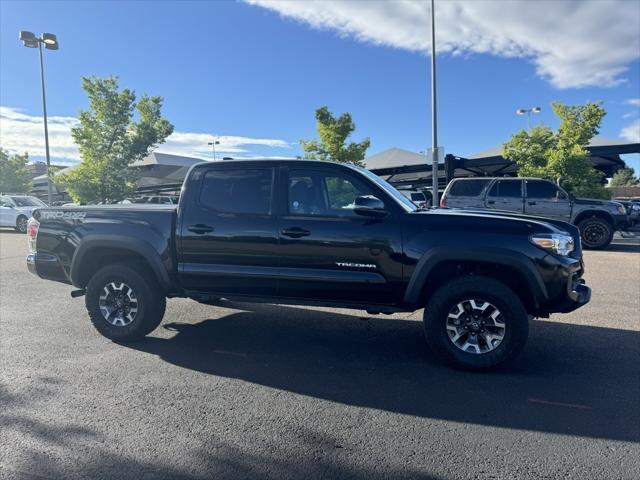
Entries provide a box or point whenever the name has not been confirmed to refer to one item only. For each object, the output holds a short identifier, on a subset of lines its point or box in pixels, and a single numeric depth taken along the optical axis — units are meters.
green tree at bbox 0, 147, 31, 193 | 35.94
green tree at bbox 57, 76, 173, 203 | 22.22
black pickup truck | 4.15
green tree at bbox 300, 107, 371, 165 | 23.75
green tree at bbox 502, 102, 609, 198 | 18.80
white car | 21.53
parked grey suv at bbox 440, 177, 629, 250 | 12.98
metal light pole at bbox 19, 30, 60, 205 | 21.61
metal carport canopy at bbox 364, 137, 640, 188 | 20.98
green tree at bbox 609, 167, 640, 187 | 90.17
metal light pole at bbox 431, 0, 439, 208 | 17.52
